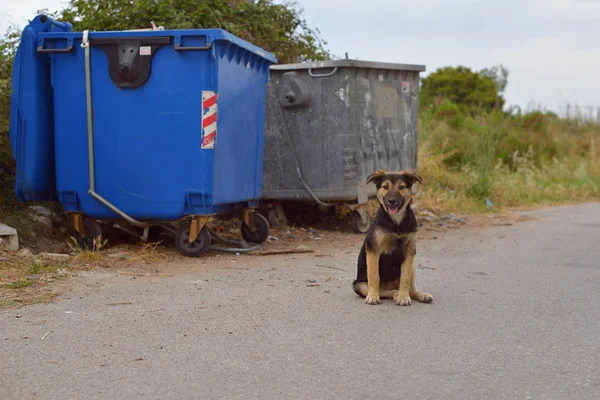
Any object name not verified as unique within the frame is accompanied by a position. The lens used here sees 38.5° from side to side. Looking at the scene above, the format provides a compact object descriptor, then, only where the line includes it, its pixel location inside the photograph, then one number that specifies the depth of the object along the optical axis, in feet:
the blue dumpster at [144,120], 24.30
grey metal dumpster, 32.07
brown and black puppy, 18.43
